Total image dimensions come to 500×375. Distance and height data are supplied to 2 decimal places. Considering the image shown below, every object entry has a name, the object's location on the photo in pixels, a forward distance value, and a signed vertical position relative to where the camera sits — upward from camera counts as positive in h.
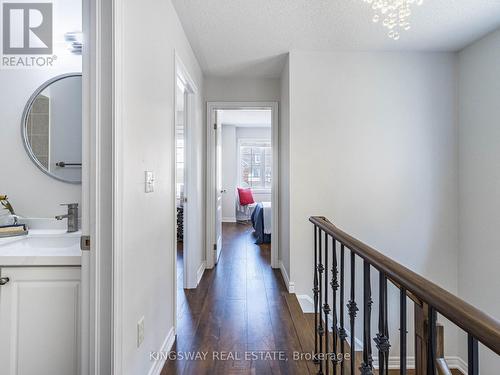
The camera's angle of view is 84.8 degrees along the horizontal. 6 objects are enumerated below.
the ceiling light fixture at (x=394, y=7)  1.72 +1.25
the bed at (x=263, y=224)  5.06 -0.63
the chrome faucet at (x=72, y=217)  1.61 -0.16
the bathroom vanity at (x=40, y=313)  1.21 -0.55
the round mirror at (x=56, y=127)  1.70 +0.39
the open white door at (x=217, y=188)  3.79 +0.03
